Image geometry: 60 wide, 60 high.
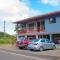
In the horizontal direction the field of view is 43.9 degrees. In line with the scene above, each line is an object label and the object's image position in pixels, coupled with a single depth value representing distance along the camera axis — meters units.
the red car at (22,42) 11.41
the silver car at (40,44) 10.05
